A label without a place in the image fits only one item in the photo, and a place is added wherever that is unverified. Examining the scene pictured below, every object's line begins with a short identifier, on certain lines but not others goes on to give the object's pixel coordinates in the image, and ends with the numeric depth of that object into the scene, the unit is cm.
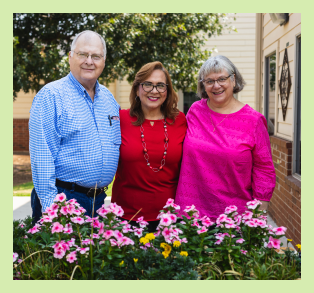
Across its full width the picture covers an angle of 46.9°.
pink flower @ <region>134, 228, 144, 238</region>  210
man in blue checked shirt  249
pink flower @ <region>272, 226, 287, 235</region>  202
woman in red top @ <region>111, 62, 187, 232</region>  296
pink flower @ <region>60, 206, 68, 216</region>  203
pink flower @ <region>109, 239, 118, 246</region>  187
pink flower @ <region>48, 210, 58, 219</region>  204
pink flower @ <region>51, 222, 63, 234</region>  193
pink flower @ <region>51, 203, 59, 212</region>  206
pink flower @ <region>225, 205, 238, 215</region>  215
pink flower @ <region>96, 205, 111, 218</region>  190
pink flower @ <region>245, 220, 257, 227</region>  204
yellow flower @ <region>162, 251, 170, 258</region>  188
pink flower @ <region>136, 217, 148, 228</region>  218
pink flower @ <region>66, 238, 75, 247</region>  194
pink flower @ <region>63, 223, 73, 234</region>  199
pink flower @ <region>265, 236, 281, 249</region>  202
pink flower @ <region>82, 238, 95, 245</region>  196
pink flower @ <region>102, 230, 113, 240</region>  187
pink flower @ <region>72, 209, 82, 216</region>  205
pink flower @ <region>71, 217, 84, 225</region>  203
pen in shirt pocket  288
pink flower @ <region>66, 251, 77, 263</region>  185
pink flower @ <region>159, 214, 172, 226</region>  195
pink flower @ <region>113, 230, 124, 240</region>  188
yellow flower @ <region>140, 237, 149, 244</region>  189
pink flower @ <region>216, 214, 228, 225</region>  206
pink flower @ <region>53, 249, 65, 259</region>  186
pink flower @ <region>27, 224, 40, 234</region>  214
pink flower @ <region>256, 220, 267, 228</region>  205
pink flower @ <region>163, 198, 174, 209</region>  208
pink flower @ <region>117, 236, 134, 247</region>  188
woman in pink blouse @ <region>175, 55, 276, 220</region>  281
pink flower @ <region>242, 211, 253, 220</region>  209
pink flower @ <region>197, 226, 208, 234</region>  202
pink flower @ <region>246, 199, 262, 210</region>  211
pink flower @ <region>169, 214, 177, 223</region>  202
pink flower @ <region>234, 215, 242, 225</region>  217
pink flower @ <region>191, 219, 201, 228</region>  211
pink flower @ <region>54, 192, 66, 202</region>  207
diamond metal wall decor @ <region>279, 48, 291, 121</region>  554
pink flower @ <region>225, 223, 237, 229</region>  201
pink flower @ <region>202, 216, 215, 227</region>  210
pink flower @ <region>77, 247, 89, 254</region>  187
